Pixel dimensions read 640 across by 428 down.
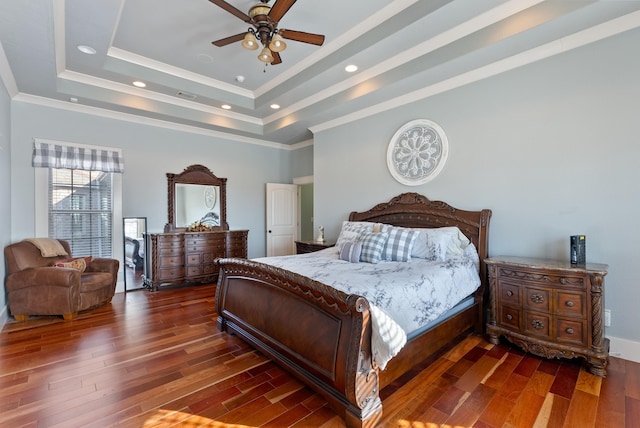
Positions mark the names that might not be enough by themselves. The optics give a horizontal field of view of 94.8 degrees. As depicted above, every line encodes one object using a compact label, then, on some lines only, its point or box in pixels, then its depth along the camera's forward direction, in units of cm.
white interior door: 650
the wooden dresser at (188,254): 486
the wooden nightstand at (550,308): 231
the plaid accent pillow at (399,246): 313
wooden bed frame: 172
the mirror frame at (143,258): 485
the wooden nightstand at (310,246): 470
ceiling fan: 250
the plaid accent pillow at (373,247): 312
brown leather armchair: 346
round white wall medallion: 371
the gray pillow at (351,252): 316
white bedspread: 174
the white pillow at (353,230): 388
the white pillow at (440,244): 312
